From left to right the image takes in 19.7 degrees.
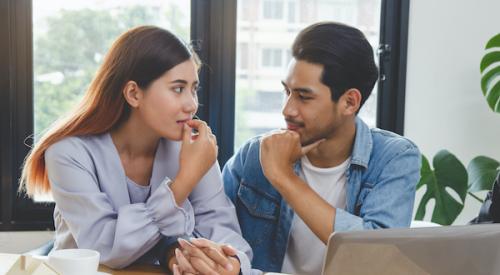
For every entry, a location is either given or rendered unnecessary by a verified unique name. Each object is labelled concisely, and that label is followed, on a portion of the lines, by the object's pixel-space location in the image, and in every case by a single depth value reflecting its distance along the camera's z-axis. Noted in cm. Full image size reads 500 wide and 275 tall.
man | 282
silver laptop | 183
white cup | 242
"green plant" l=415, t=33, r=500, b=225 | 352
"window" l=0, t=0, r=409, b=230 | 352
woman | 271
